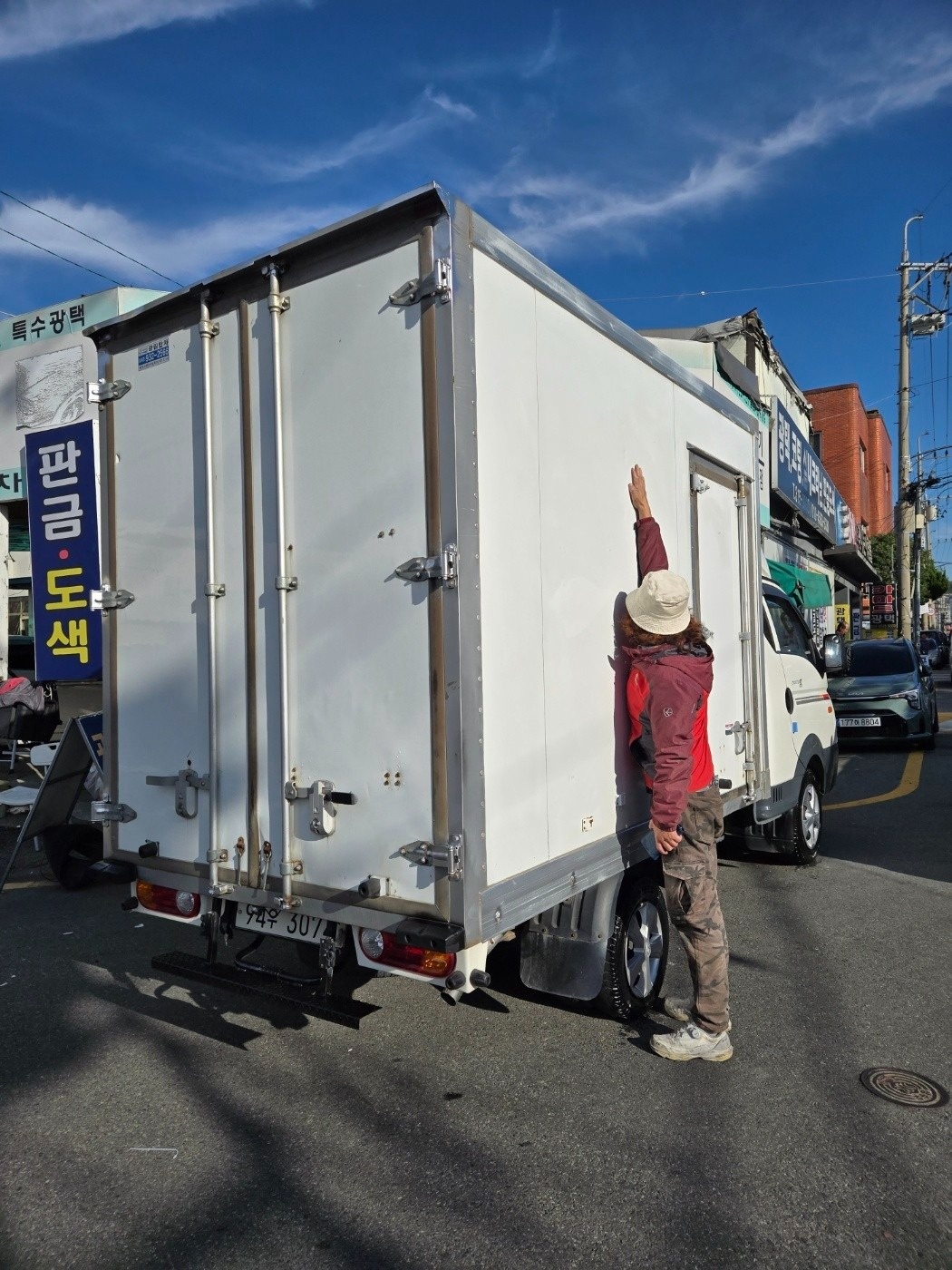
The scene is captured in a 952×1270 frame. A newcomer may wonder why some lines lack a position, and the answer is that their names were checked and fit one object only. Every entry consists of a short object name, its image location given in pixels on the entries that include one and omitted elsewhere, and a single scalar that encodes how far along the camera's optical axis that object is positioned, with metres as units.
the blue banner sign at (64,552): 7.12
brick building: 42.91
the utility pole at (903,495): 24.84
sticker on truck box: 3.88
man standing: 3.67
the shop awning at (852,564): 31.17
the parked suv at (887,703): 12.79
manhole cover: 3.46
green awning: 8.88
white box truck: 3.03
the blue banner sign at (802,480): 19.77
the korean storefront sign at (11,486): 14.58
